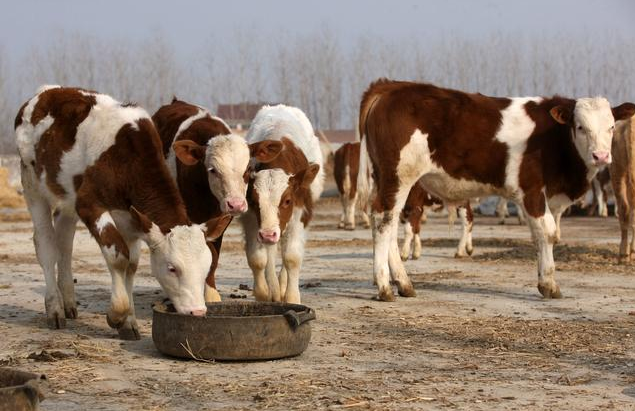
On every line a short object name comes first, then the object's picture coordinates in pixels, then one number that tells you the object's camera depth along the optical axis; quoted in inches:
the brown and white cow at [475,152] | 448.5
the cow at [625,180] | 602.5
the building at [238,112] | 3075.8
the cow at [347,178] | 963.3
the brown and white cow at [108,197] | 324.2
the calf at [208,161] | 369.1
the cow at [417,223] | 622.8
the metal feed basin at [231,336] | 299.4
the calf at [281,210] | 381.4
